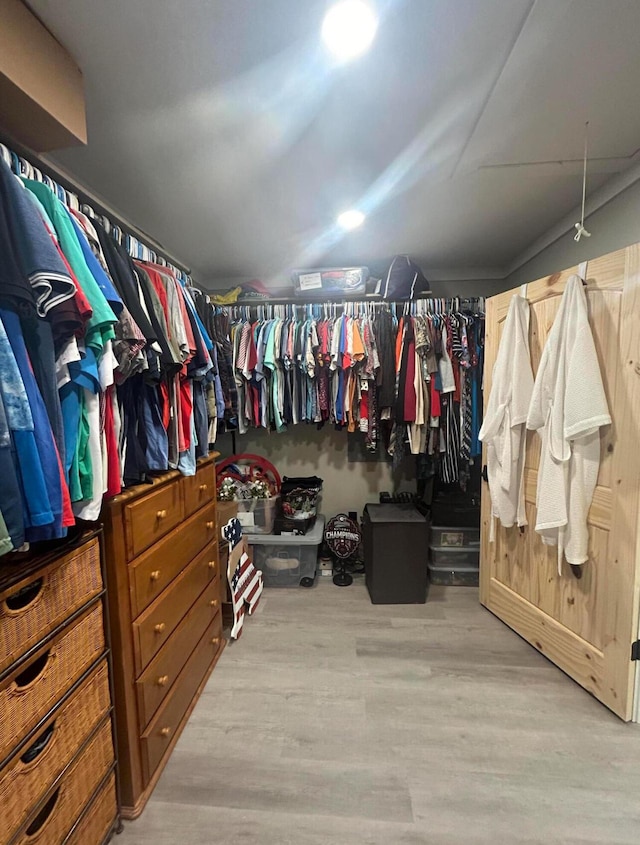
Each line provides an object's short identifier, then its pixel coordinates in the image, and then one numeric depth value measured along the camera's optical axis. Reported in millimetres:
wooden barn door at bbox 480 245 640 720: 1403
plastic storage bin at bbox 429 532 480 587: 2494
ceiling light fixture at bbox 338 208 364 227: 2006
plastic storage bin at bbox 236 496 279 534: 2523
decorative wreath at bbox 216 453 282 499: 2699
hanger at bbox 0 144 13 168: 825
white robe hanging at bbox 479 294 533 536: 1804
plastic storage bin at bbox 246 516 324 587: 2510
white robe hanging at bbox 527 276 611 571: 1471
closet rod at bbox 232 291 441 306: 2660
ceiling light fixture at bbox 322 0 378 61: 948
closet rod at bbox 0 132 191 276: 882
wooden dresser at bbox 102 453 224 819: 1084
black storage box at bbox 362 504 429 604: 2264
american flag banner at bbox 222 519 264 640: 1981
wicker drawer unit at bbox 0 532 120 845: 753
